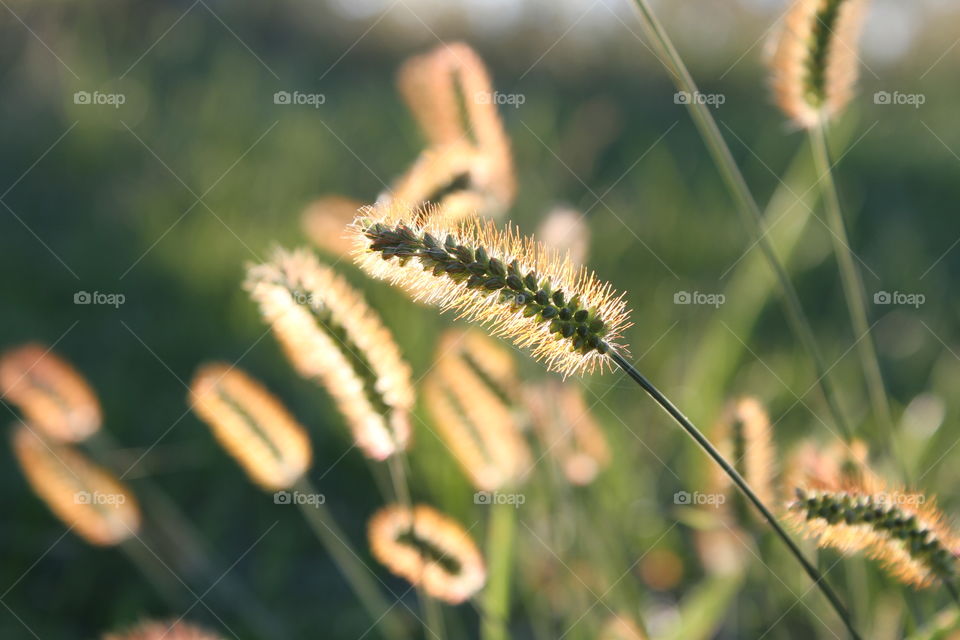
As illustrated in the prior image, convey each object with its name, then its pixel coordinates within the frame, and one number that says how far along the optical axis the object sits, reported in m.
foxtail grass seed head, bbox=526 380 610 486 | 0.61
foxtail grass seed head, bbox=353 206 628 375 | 0.47
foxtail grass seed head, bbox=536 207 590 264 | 0.62
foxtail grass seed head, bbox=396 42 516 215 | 0.58
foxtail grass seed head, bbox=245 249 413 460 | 0.50
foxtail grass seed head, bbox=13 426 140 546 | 0.58
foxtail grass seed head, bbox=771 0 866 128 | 0.54
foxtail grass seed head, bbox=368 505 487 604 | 0.53
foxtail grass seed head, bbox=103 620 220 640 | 0.49
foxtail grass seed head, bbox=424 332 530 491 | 0.56
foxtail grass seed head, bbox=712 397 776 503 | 0.53
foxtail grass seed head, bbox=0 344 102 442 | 0.58
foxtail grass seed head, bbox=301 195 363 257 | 0.61
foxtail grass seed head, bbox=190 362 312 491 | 0.54
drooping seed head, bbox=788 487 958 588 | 0.47
